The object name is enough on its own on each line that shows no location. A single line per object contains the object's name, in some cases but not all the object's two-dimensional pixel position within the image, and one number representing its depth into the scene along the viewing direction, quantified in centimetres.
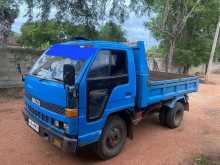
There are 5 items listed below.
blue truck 251
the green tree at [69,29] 619
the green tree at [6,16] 551
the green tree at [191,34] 1090
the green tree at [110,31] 653
